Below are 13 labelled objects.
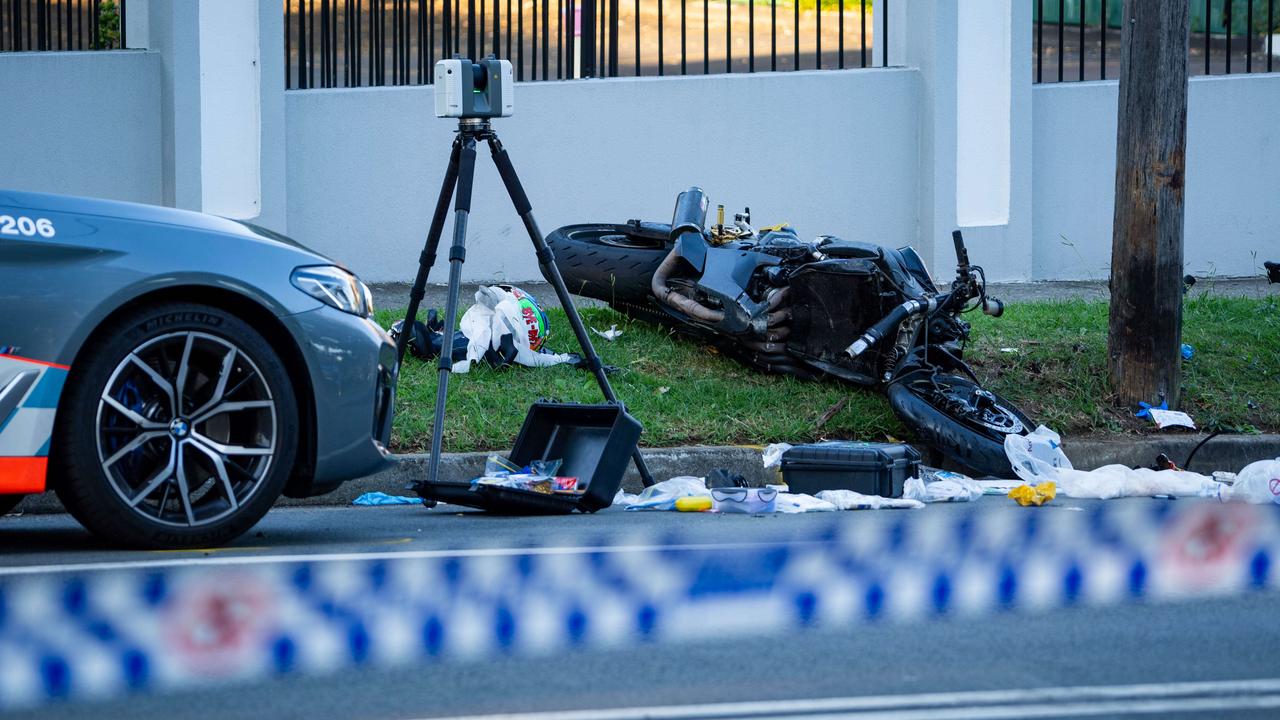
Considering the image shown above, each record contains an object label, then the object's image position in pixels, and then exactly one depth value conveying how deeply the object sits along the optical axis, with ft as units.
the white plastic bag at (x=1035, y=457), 53.31
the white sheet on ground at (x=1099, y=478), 50.78
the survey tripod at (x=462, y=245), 47.01
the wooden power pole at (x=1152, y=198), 60.03
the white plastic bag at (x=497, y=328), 62.13
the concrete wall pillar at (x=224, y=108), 82.99
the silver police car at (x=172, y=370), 36.09
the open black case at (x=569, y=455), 45.62
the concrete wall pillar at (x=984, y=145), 90.27
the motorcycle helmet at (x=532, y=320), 63.10
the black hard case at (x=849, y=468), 49.16
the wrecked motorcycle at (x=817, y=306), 55.88
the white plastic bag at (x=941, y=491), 50.19
